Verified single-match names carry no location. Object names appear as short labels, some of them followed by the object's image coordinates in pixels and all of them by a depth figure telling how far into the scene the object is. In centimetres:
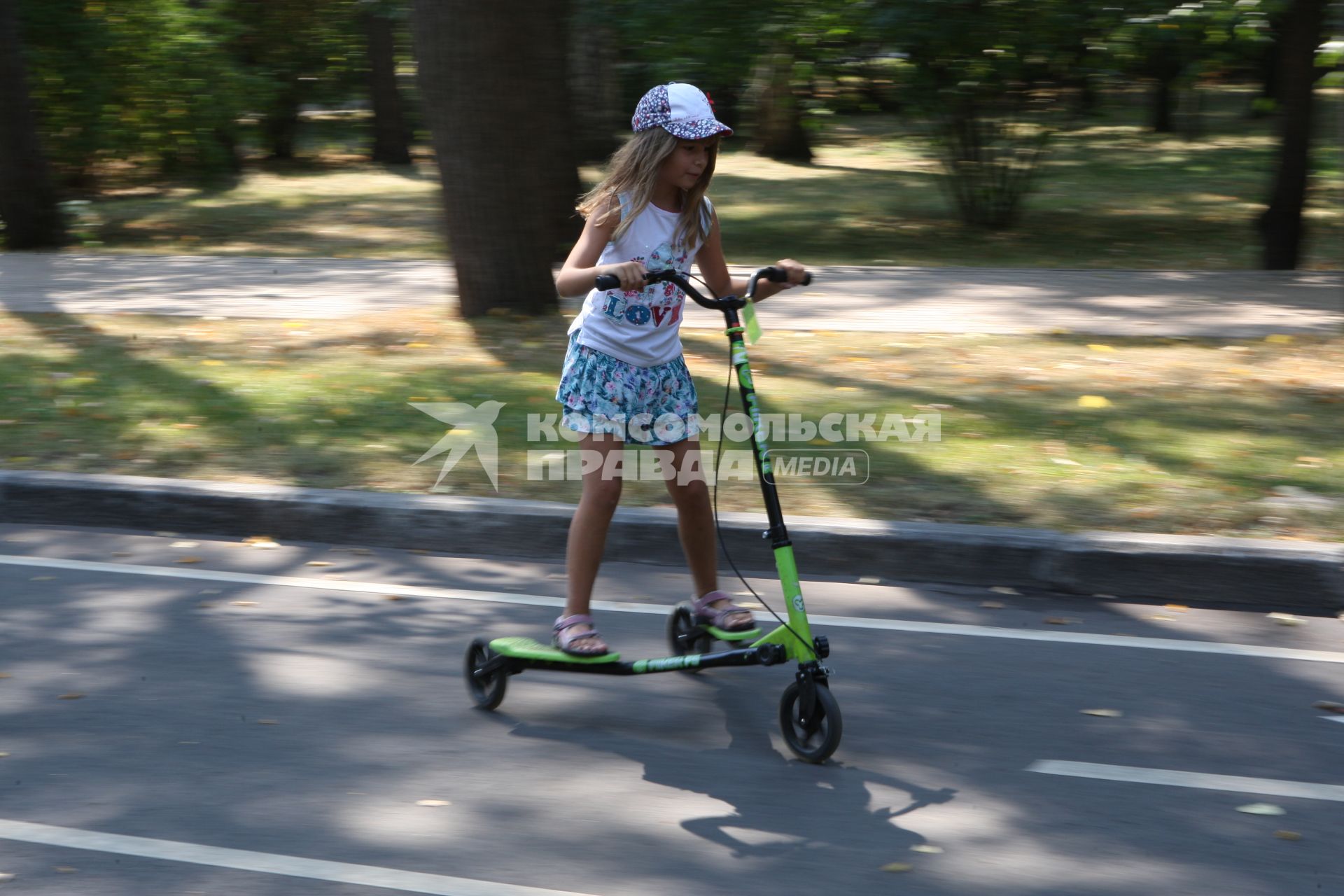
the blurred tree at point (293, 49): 3016
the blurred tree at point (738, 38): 1471
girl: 432
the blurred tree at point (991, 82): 1430
